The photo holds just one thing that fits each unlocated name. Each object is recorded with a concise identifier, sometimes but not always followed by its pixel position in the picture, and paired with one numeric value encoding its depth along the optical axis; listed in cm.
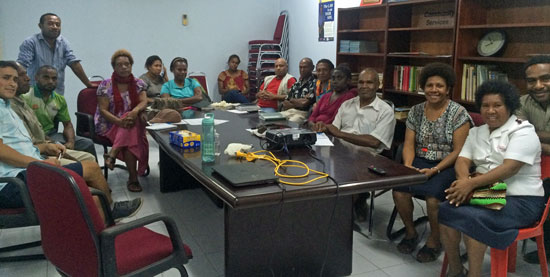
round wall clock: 345
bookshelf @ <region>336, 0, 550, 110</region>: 336
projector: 224
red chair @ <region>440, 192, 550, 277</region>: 195
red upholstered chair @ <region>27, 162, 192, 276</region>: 138
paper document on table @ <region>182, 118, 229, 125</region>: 316
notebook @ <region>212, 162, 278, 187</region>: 166
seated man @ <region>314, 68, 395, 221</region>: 291
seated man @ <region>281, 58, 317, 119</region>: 430
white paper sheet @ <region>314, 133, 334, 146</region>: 243
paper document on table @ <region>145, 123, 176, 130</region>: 292
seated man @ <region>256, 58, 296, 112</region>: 473
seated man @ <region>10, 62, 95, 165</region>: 280
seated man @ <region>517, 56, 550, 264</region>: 244
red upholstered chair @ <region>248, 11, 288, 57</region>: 675
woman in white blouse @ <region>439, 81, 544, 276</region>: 196
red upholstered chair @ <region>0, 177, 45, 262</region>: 210
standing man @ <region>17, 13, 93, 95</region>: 416
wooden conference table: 188
